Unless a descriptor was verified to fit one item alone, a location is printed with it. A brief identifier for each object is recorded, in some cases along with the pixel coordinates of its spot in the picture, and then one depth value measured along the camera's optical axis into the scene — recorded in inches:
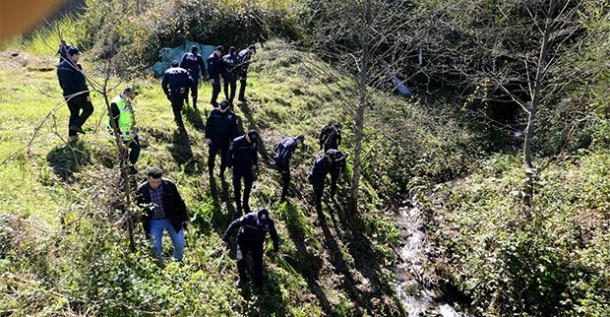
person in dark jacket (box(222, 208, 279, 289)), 273.6
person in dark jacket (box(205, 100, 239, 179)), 339.9
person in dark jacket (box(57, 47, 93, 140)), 309.7
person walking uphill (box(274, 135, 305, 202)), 373.1
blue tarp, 637.9
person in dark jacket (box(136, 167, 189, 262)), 240.8
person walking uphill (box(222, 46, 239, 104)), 466.0
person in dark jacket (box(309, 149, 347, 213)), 390.3
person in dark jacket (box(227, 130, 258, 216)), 322.0
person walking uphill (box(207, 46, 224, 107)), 459.5
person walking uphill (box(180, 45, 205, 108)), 454.6
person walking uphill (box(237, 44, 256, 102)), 473.7
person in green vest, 286.4
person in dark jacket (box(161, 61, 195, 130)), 384.2
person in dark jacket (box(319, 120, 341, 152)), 449.9
